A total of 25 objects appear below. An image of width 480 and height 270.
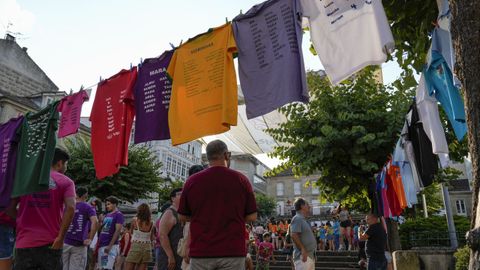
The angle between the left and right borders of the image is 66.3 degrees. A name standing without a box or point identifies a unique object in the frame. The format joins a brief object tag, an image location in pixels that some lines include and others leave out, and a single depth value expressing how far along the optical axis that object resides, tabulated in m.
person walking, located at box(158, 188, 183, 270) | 4.99
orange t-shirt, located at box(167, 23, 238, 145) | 4.21
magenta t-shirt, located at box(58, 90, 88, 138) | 6.32
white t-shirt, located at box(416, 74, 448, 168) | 4.93
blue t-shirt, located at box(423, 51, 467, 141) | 4.21
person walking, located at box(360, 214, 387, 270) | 7.26
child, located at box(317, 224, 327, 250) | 19.14
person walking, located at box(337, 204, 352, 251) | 16.38
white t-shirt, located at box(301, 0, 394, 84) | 3.69
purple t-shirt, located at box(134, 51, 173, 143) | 5.16
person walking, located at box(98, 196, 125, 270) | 7.82
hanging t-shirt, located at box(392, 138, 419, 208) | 7.23
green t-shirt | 4.55
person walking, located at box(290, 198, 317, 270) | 6.22
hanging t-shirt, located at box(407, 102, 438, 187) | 6.04
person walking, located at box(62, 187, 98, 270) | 6.14
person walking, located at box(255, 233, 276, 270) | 12.82
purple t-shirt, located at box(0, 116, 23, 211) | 5.26
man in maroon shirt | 3.21
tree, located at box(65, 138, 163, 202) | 22.16
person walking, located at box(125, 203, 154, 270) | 6.44
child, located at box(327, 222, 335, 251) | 18.88
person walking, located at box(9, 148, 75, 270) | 3.97
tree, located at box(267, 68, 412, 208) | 9.62
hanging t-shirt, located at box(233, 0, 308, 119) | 4.02
